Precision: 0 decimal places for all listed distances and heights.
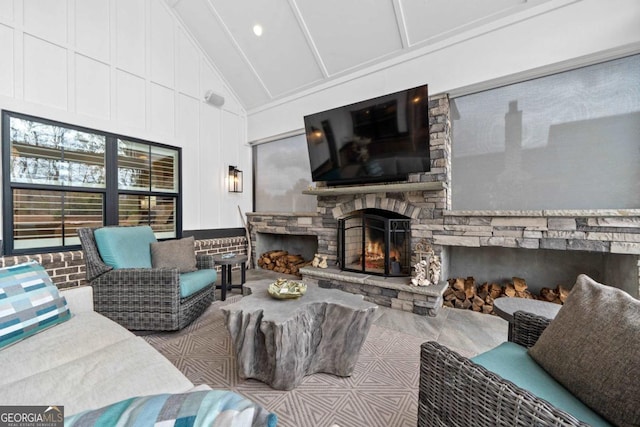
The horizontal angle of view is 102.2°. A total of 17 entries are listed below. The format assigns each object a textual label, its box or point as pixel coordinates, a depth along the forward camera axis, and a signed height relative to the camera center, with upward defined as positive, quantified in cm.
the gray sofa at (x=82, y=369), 97 -69
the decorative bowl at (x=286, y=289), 192 -60
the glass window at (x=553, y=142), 247 +75
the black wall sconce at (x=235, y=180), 489 +61
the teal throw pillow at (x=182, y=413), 49 -40
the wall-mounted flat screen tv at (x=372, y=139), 301 +94
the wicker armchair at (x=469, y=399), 77 -64
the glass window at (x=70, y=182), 284 +37
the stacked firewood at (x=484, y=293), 282 -94
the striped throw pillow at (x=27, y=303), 132 -51
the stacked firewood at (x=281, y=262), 461 -94
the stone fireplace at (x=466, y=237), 237 -26
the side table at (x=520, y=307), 154 -61
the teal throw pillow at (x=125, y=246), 250 -35
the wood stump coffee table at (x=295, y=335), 164 -83
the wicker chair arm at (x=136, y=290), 237 -72
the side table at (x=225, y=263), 329 -65
